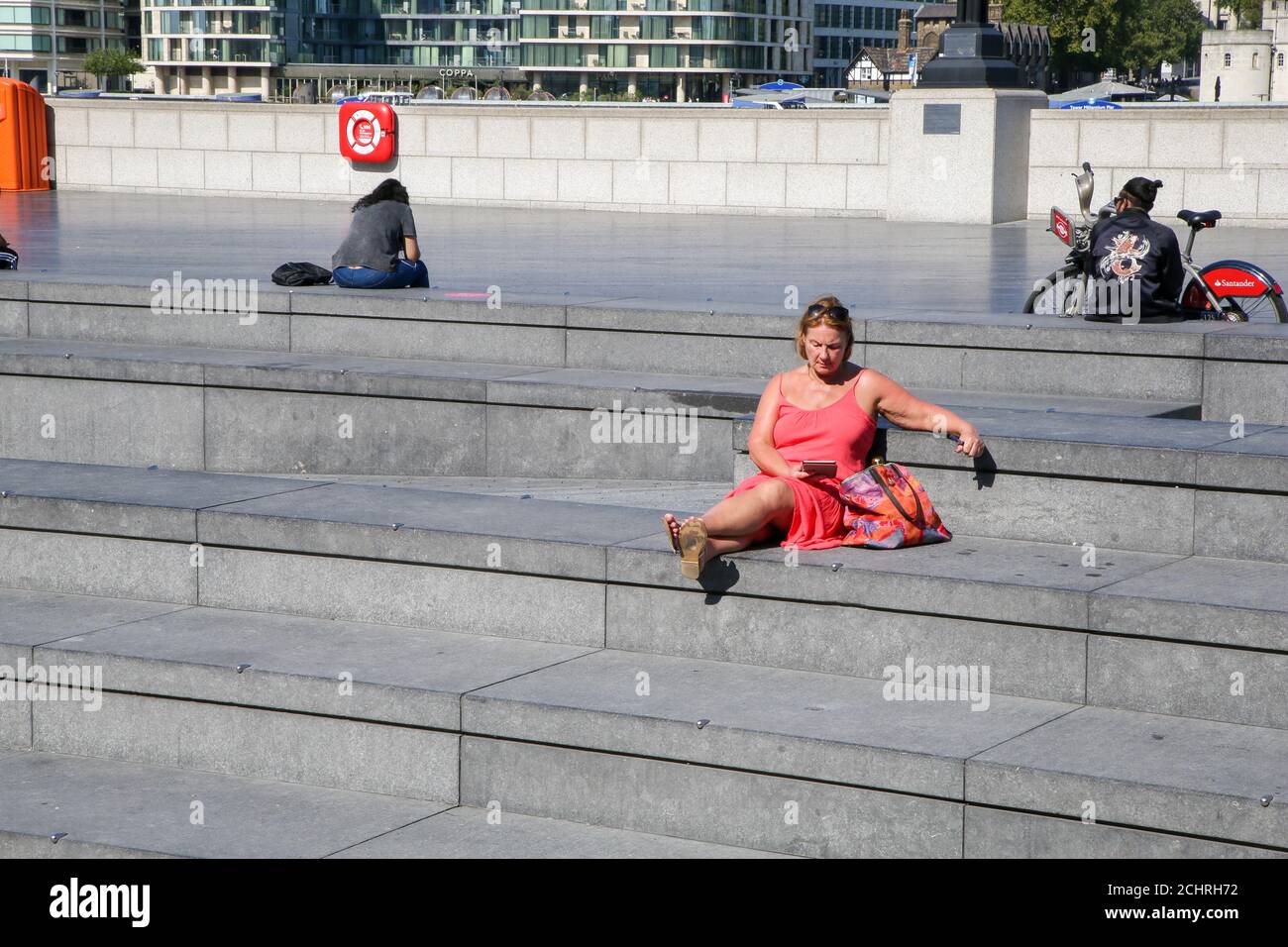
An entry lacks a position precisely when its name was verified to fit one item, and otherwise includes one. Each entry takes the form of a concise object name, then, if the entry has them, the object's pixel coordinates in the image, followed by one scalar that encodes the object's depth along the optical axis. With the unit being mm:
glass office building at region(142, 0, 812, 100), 150625
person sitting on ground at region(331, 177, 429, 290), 10805
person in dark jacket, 9188
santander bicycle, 9500
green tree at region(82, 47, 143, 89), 157750
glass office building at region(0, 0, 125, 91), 154125
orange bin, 23500
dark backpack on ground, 10883
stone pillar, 18516
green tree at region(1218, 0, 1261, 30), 118500
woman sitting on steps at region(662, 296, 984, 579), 5859
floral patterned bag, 5871
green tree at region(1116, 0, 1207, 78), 125950
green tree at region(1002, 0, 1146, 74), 103500
